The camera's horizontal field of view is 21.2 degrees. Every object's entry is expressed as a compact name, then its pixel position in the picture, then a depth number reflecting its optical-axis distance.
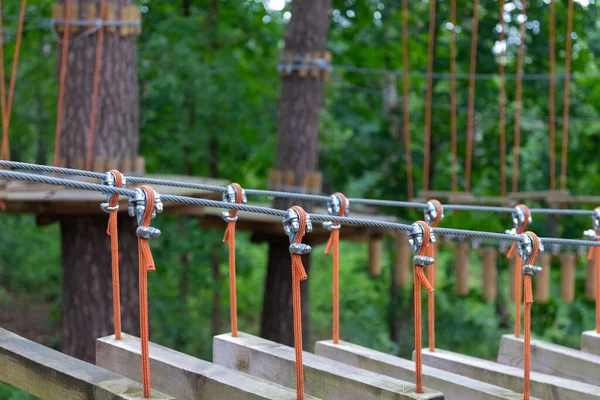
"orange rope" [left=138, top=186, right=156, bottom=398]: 2.70
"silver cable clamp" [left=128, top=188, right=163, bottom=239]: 2.77
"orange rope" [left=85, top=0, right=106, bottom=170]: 7.23
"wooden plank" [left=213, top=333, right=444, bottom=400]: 2.93
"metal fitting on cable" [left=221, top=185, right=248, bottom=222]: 3.41
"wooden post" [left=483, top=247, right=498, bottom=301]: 9.08
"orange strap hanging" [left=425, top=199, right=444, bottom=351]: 3.88
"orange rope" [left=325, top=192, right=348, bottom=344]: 3.66
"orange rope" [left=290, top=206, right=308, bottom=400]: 2.72
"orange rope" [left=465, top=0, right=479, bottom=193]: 10.33
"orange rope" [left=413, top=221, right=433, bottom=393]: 2.86
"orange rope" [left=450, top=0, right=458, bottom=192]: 10.29
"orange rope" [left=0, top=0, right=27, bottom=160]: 7.08
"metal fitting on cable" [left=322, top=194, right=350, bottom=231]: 3.85
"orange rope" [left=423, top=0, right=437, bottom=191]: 10.35
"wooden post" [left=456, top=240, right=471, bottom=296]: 9.23
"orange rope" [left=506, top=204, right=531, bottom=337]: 3.78
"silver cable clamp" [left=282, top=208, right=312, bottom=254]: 2.89
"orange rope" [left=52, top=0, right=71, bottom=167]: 7.26
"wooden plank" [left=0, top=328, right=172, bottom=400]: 2.72
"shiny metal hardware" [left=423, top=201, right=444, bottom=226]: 3.89
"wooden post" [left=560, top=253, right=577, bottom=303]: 8.92
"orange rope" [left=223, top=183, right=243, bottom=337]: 3.42
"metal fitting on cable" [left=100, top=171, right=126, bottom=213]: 2.98
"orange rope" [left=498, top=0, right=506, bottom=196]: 10.40
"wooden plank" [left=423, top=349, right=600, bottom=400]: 3.42
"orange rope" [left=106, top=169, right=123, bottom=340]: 2.95
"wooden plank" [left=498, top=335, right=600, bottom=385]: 3.86
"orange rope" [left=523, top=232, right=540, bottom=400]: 3.01
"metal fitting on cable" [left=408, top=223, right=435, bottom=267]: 3.02
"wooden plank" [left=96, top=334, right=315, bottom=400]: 2.83
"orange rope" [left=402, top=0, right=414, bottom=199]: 10.33
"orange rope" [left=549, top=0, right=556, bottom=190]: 10.11
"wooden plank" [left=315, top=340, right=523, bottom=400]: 3.22
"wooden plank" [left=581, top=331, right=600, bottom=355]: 4.10
